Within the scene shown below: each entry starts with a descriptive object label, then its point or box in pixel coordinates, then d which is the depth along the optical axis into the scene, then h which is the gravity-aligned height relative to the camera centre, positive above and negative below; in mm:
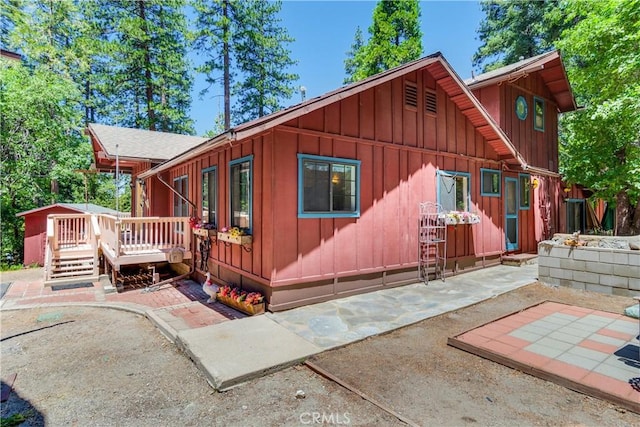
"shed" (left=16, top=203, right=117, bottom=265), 11703 -423
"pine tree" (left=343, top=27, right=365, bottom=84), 25238 +12632
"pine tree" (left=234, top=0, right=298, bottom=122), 19547 +9828
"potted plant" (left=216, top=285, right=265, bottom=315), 5219 -1379
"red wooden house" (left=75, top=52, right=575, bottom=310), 5305 +688
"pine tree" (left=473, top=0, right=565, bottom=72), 17938 +10989
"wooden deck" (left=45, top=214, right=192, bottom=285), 7234 -718
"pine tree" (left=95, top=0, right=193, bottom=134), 18062 +9086
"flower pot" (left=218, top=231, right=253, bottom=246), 5555 -358
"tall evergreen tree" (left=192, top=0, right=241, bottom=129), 18594 +10432
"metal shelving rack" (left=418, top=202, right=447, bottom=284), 7223 -513
